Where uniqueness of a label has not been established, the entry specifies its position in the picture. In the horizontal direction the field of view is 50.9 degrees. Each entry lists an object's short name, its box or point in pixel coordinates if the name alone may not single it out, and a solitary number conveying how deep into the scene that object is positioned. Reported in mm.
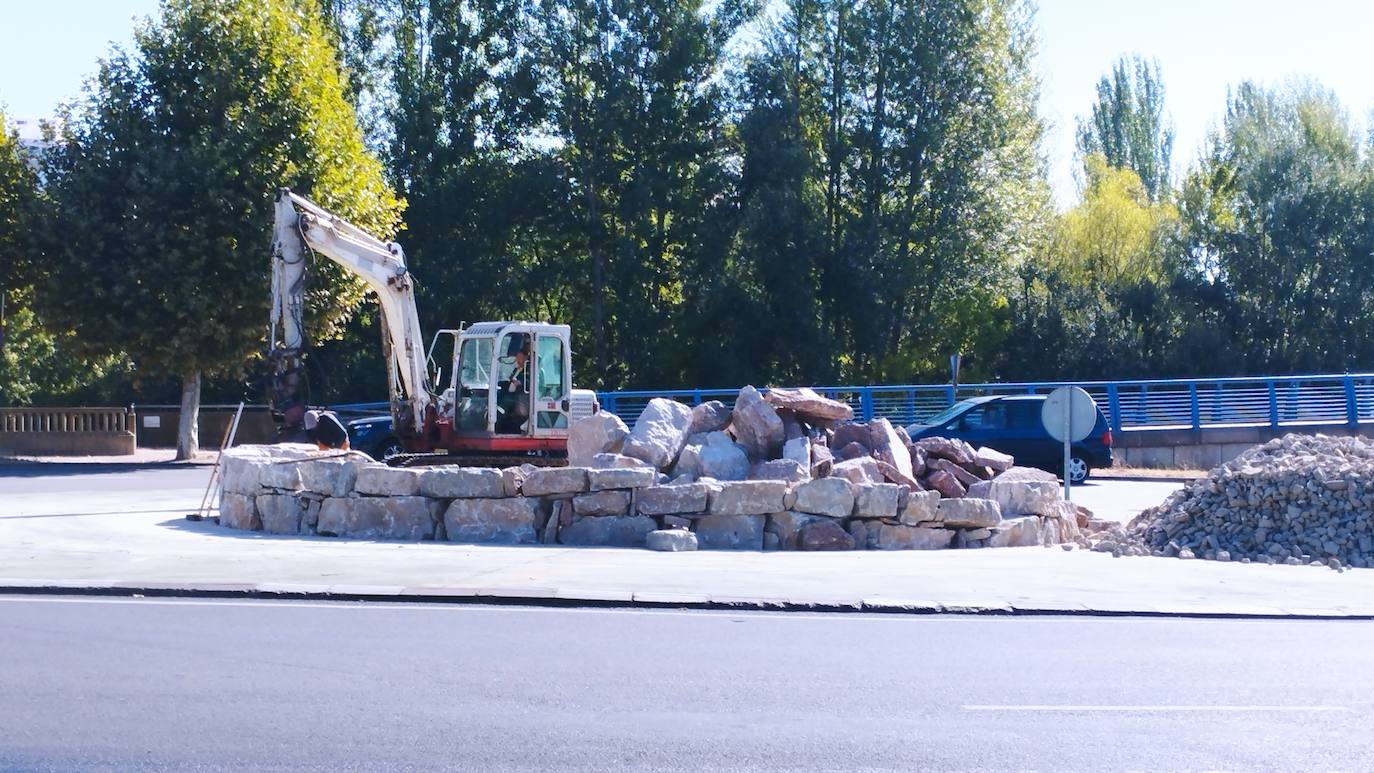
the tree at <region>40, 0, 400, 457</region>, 33031
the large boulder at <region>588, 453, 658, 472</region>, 16516
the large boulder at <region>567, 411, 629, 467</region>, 18172
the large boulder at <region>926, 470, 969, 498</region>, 17078
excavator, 22078
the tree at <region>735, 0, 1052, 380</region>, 44375
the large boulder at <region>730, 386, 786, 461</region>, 18094
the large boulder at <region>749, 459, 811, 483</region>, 16734
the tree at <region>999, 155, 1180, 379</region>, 46875
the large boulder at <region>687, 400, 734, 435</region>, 18719
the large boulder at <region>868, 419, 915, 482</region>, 17500
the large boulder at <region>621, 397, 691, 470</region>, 17234
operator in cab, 23000
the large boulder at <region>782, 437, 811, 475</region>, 17144
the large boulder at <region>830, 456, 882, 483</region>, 16672
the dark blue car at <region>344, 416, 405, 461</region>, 29297
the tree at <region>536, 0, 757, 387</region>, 44719
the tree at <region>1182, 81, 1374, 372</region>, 46688
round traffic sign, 16328
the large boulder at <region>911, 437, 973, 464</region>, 18484
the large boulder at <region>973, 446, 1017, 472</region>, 18766
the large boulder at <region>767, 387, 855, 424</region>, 18578
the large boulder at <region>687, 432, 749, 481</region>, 17516
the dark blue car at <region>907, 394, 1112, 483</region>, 27578
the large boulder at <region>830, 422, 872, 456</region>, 18391
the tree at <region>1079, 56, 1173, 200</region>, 65812
